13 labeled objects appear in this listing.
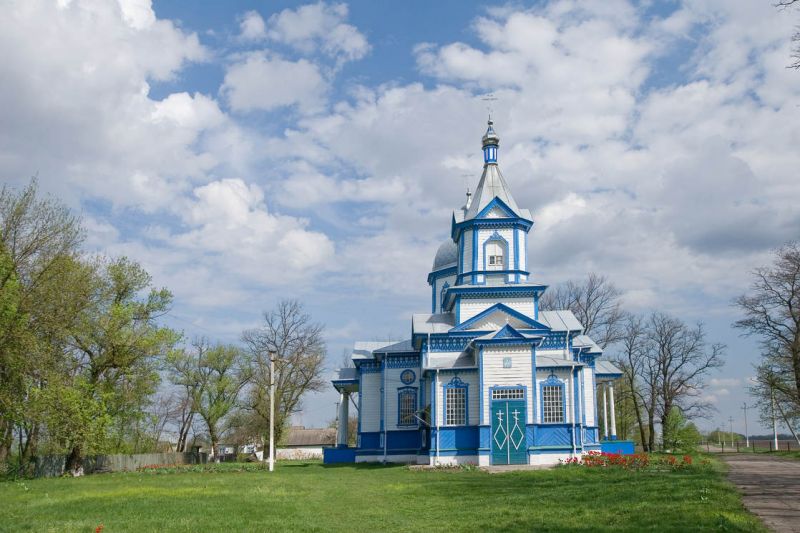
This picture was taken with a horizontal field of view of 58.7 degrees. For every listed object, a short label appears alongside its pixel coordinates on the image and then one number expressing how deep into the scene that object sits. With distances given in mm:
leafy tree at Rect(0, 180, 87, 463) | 24141
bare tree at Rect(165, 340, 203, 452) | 47844
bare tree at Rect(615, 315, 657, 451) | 43938
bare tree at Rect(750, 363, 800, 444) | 33844
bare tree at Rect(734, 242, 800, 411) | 32156
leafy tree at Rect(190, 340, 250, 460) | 48281
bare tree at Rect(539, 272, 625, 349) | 44562
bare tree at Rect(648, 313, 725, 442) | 43000
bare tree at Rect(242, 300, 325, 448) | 44656
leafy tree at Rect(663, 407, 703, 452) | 37812
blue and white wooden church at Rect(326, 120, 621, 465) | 25797
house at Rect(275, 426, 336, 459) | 69162
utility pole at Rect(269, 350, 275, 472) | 27633
